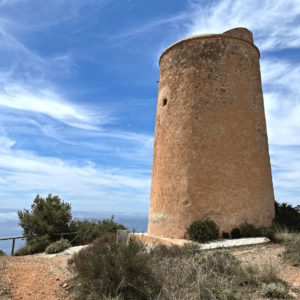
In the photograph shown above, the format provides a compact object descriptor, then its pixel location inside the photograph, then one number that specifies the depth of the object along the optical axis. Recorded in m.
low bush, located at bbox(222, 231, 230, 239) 9.52
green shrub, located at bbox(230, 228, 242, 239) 9.49
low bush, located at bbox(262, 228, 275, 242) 8.63
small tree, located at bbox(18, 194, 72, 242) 12.58
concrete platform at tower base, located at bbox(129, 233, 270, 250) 8.18
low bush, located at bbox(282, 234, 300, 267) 6.05
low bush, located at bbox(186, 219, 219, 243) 9.00
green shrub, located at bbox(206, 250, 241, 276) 5.39
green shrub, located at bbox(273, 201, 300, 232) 10.57
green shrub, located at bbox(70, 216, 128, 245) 13.06
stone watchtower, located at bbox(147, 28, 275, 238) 9.92
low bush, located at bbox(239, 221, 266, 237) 9.51
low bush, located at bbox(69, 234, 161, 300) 4.45
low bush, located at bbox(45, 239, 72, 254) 11.05
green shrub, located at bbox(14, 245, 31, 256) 11.54
